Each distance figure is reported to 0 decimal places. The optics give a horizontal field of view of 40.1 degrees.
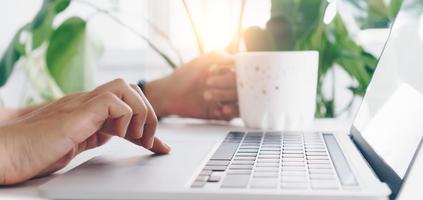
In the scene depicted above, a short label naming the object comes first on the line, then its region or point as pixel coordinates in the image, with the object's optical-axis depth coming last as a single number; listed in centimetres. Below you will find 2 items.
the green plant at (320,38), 84
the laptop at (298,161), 38
